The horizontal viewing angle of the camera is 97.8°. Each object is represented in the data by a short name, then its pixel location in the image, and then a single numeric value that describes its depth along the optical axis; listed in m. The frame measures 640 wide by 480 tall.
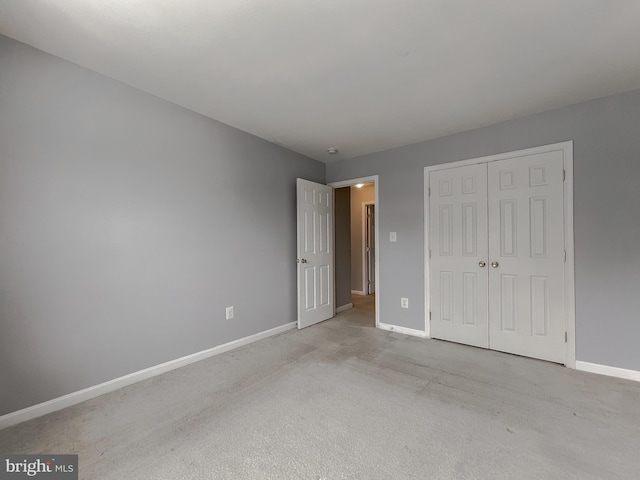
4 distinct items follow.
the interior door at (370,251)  6.17
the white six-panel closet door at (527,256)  2.59
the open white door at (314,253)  3.63
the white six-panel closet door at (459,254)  2.99
